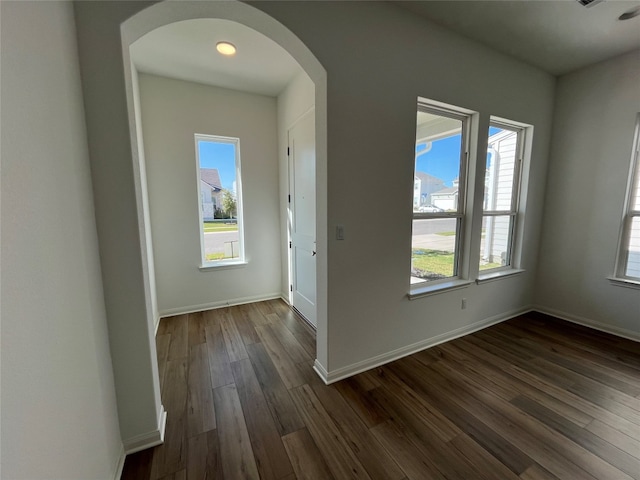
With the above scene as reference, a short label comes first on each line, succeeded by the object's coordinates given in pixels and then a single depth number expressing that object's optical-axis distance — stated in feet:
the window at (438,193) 7.66
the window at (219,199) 10.59
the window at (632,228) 8.45
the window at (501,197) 9.52
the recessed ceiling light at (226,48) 7.44
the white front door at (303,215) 8.95
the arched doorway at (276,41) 4.28
